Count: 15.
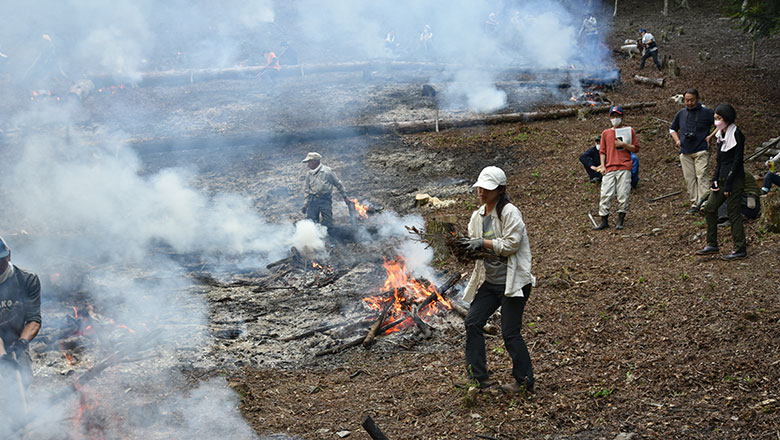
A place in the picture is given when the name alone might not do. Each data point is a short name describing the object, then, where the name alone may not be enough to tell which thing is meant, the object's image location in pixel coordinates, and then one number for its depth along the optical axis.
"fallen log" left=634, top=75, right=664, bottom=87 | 18.17
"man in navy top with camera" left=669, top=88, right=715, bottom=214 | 8.07
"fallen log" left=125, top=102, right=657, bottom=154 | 15.85
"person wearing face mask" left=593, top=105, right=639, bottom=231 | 8.76
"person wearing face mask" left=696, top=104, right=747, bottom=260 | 6.64
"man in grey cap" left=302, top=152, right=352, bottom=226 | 10.36
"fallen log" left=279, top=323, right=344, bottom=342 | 7.00
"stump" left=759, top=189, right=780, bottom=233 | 7.41
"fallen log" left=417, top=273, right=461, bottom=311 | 7.30
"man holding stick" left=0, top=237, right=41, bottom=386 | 4.80
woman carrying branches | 4.48
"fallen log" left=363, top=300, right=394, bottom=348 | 6.61
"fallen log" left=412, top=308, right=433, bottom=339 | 6.68
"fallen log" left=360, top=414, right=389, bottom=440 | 3.58
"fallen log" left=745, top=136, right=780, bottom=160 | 10.48
